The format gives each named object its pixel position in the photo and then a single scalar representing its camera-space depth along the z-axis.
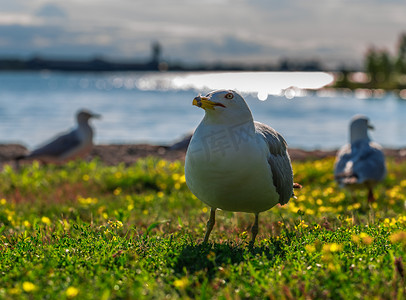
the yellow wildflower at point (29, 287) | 2.87
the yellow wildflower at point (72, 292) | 2.76
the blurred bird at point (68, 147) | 10.66
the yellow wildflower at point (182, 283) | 2.96
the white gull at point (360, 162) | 7.85
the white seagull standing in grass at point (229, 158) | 3.78
